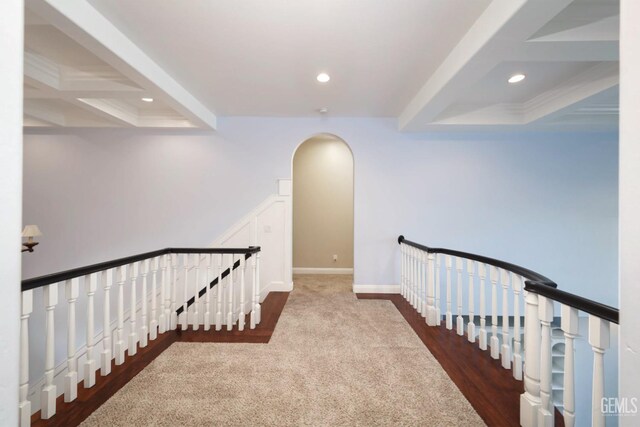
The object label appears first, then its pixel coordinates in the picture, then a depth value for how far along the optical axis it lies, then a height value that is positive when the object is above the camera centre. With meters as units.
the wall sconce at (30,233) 3.73 -0.29
